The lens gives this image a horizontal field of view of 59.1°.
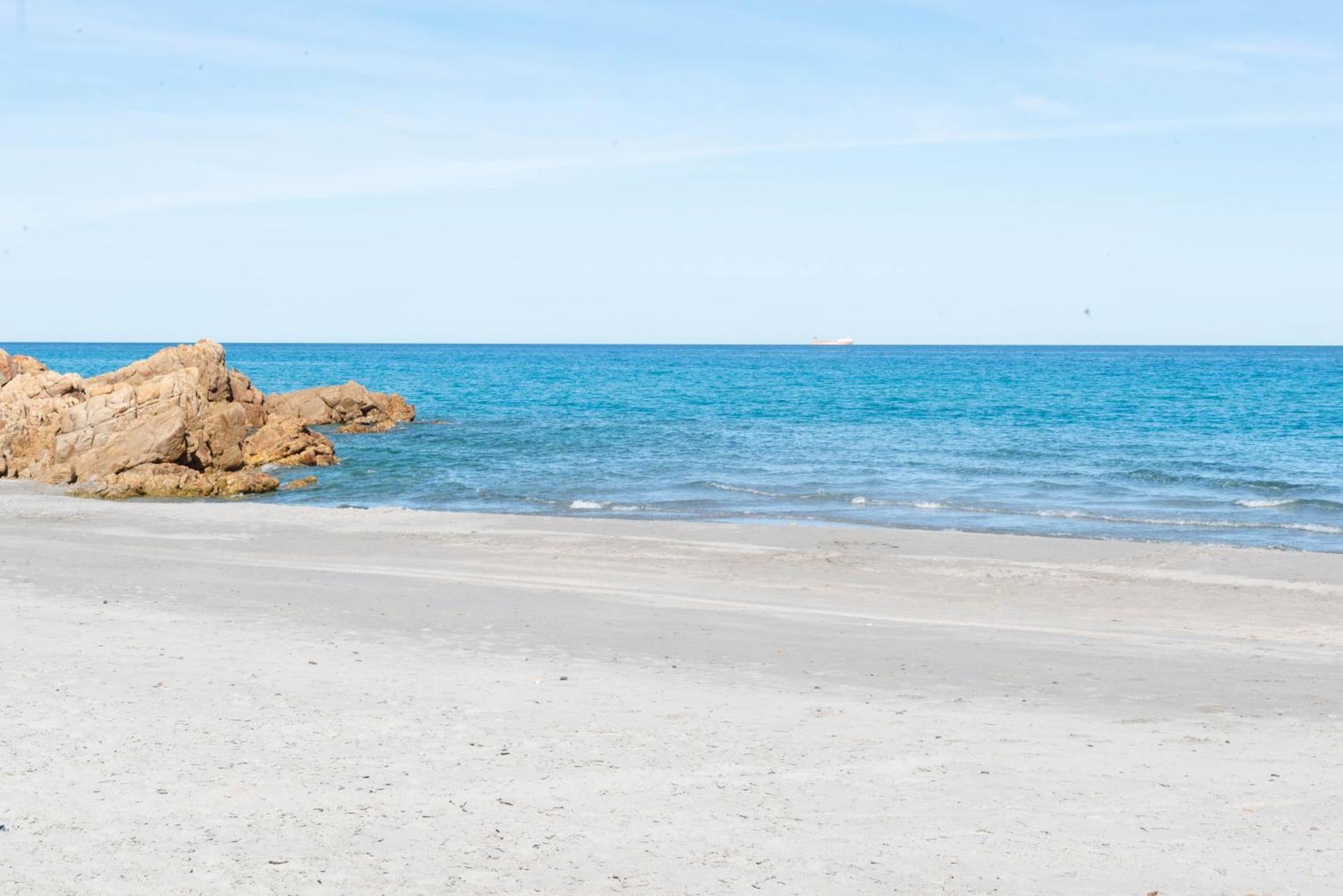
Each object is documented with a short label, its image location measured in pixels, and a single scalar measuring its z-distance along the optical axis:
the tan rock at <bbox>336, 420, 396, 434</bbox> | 48.06
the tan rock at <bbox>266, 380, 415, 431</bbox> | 50.31
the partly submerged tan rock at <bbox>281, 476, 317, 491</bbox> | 30.70
